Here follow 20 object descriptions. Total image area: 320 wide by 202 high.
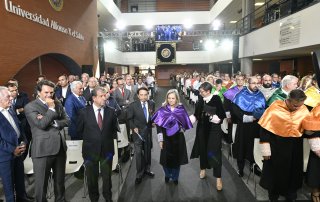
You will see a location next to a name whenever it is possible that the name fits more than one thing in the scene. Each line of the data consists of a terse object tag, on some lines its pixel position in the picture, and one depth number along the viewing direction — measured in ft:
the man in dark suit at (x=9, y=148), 10.39
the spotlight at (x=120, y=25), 70.52
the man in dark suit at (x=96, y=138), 11.05
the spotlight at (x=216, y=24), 70.39
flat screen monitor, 51.85
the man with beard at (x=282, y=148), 10.41
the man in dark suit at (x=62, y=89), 20.98
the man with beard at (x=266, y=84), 18.66
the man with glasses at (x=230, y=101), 16.79
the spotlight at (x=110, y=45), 51.21
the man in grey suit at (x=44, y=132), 9.79
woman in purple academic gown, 13.66
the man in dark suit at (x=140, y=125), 14.65
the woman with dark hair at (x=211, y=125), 13.29
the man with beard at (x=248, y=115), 14.34
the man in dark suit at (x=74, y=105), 15.01
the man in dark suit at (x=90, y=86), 18.95
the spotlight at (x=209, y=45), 73.95
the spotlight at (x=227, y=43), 52.65
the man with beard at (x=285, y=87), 12.90
